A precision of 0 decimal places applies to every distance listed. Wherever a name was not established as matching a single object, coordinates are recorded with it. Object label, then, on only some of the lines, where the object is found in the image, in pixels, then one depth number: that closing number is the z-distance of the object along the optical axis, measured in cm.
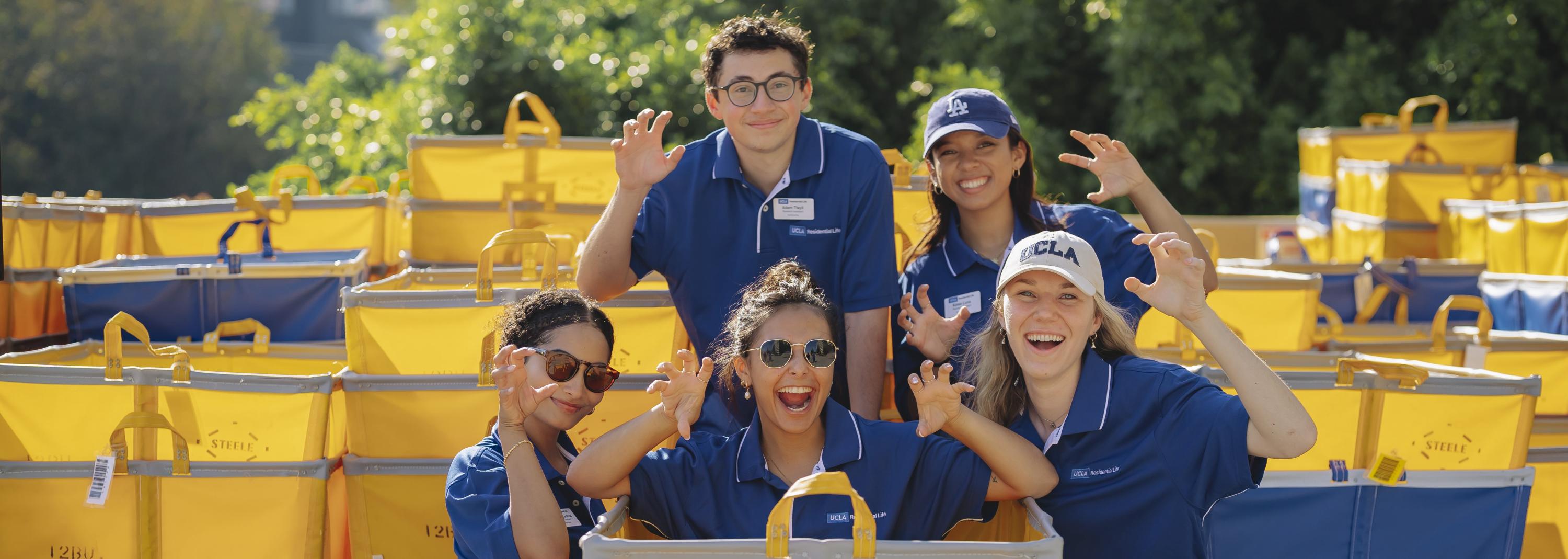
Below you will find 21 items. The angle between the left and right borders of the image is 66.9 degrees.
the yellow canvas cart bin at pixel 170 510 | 356
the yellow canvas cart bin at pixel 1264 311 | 453
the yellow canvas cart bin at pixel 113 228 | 584
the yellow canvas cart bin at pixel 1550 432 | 393
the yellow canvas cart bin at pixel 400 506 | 376
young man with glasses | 336
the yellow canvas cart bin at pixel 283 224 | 580
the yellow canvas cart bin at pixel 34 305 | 522
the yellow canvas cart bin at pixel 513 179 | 548
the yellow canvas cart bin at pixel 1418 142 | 819
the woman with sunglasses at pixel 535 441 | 281
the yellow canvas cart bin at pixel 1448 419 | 351
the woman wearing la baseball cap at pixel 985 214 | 361
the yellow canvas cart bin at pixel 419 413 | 374
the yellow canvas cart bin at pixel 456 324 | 374
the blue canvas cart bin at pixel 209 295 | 478
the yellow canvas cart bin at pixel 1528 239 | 629
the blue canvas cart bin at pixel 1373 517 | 347
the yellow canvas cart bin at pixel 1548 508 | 387
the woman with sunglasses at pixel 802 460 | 270
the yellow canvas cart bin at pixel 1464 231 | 686
